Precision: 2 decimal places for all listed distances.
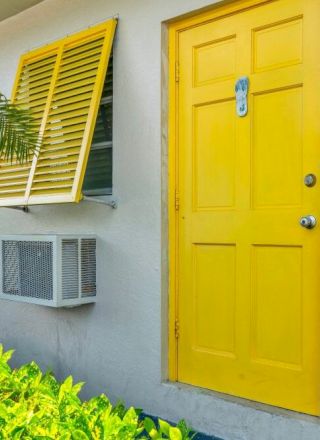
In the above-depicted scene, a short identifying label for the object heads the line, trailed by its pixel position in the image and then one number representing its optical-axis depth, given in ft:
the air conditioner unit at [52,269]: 12.81
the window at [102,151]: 13.53
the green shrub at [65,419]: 5.31
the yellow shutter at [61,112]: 12.87
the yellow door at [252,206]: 9.83
